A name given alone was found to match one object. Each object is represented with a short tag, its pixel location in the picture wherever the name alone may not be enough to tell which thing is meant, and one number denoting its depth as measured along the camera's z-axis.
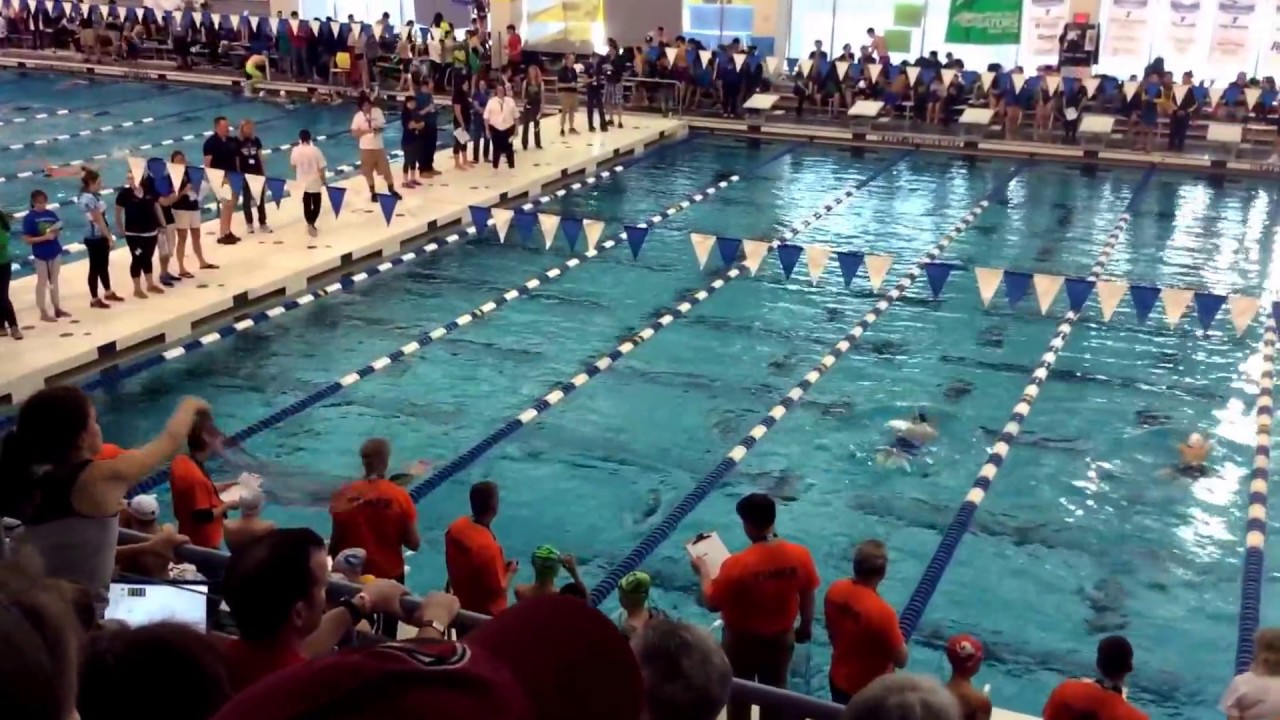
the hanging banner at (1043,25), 17.58
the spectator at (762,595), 4.15
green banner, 17.75
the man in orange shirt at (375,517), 4.78
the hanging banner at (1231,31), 16.72
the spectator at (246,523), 4.40
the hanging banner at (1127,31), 17.27
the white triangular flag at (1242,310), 8.59
